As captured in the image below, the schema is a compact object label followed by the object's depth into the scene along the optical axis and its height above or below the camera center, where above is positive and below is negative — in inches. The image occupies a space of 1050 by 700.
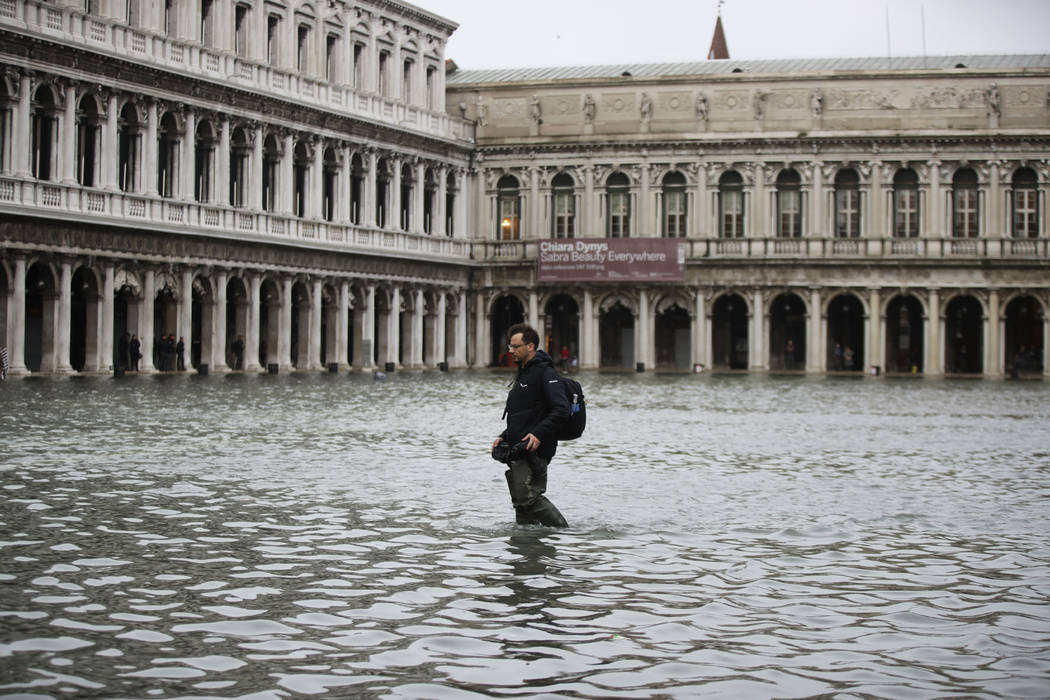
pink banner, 2529.5 +187.1
